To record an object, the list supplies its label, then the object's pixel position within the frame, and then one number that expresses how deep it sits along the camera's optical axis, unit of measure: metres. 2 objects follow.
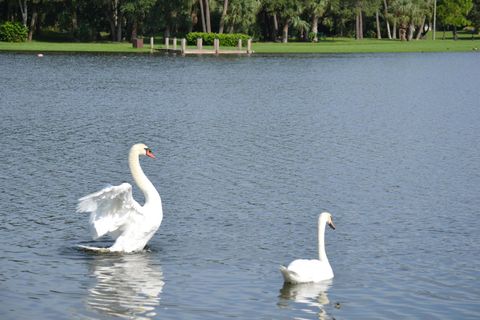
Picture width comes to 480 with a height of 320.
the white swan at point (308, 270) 14.35
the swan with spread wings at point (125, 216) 15.93
